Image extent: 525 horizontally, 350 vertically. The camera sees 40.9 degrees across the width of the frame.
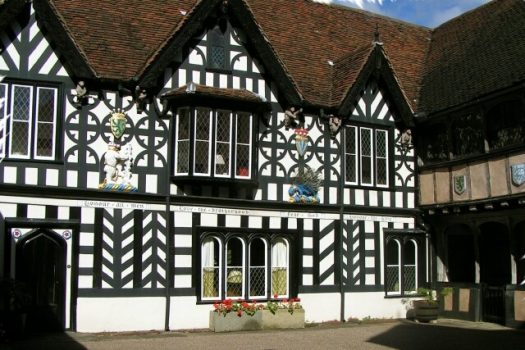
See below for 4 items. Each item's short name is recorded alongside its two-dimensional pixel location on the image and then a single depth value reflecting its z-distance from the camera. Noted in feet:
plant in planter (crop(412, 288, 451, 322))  70.69
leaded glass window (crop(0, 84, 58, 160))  57.98
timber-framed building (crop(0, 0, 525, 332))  58.70
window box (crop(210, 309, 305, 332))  61.41
